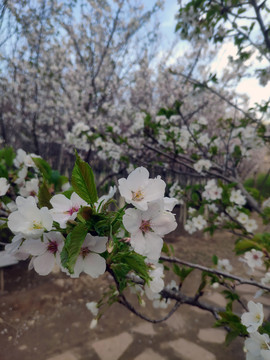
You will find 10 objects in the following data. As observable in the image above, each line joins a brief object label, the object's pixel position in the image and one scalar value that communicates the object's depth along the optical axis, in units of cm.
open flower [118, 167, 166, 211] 18
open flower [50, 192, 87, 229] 19
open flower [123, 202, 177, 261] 18
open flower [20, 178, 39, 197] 40
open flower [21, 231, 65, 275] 19
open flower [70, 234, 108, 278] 19
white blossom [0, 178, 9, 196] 33
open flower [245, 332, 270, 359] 27
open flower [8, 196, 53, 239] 18
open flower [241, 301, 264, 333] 30
